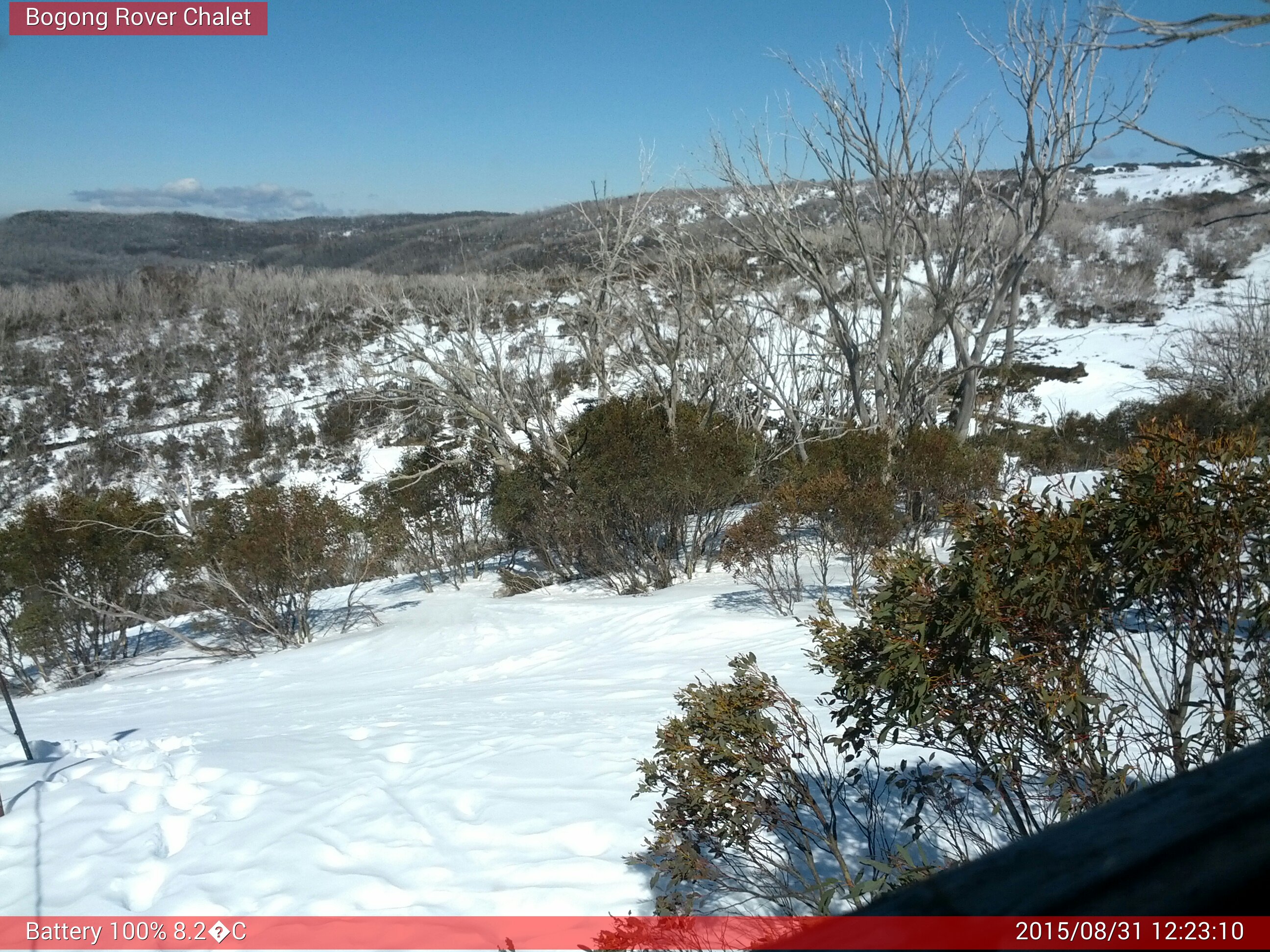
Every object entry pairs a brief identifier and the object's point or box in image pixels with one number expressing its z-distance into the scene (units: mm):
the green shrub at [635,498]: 10945
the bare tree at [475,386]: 14211
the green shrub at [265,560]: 10773
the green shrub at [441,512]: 13719
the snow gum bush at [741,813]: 2934
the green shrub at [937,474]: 9516
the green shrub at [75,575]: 11695
